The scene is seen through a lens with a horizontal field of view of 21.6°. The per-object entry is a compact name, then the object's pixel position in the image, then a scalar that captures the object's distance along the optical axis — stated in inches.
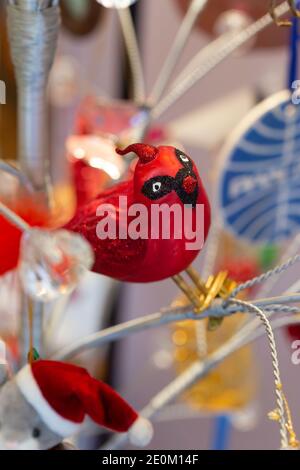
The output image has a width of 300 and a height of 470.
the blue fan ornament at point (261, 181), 25.0
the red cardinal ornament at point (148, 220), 17.1
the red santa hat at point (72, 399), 18.9
